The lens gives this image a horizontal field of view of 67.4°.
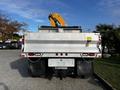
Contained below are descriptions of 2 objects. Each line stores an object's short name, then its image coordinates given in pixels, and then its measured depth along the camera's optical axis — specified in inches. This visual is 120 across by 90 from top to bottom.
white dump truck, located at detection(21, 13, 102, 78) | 142.6
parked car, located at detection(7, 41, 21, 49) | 760.3
